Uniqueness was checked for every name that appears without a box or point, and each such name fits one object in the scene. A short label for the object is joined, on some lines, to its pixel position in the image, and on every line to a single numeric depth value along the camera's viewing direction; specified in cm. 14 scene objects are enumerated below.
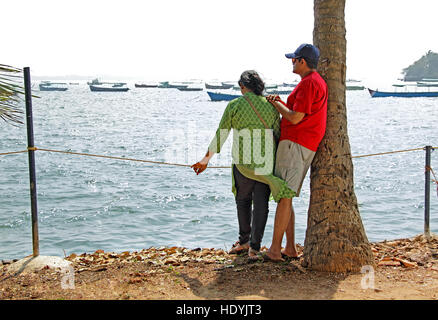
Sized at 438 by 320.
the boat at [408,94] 8212
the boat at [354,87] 11600
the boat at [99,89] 11700
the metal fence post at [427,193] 613
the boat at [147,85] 14077
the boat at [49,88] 13340
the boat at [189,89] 12357
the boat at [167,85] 13962
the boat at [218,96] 7170
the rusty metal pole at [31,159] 506
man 448
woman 478
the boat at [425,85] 10591
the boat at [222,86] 11221
